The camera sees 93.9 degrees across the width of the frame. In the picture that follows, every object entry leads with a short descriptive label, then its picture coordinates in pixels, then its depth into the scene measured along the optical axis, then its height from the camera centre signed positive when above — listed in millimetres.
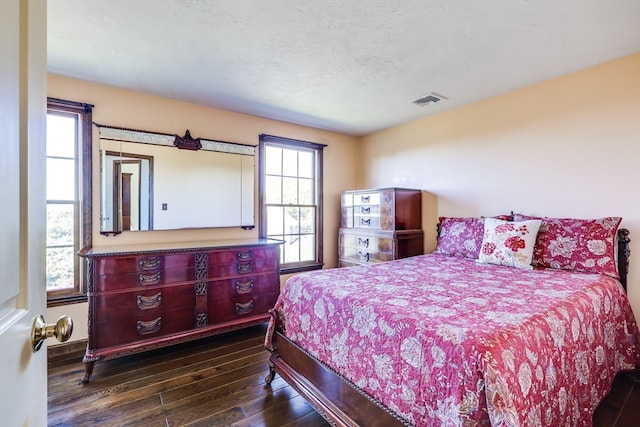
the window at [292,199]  3787 +253
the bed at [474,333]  1096 -540
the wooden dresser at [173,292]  2283 -640
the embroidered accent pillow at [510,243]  2422 -235
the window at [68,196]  2602 +207
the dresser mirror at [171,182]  2812 +386
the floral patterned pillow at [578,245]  2180 -233
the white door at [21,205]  504 +29
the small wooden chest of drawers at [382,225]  3443 -109
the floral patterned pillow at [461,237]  2887 -215
